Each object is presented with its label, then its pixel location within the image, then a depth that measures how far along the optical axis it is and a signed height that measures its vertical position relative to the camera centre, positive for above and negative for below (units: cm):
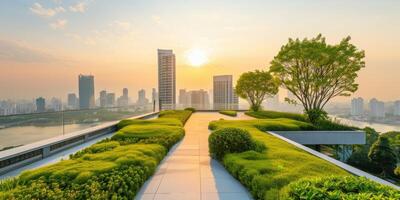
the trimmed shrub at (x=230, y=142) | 566 -97
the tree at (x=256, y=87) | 2305 +145
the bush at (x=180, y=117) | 1419 -95
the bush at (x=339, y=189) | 193 -76
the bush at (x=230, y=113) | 2040 -100
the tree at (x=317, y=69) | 1421 +208
